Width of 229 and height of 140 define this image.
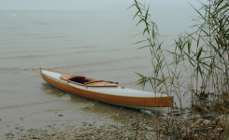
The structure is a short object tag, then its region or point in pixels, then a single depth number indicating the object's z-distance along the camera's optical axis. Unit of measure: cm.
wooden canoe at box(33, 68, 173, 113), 575
